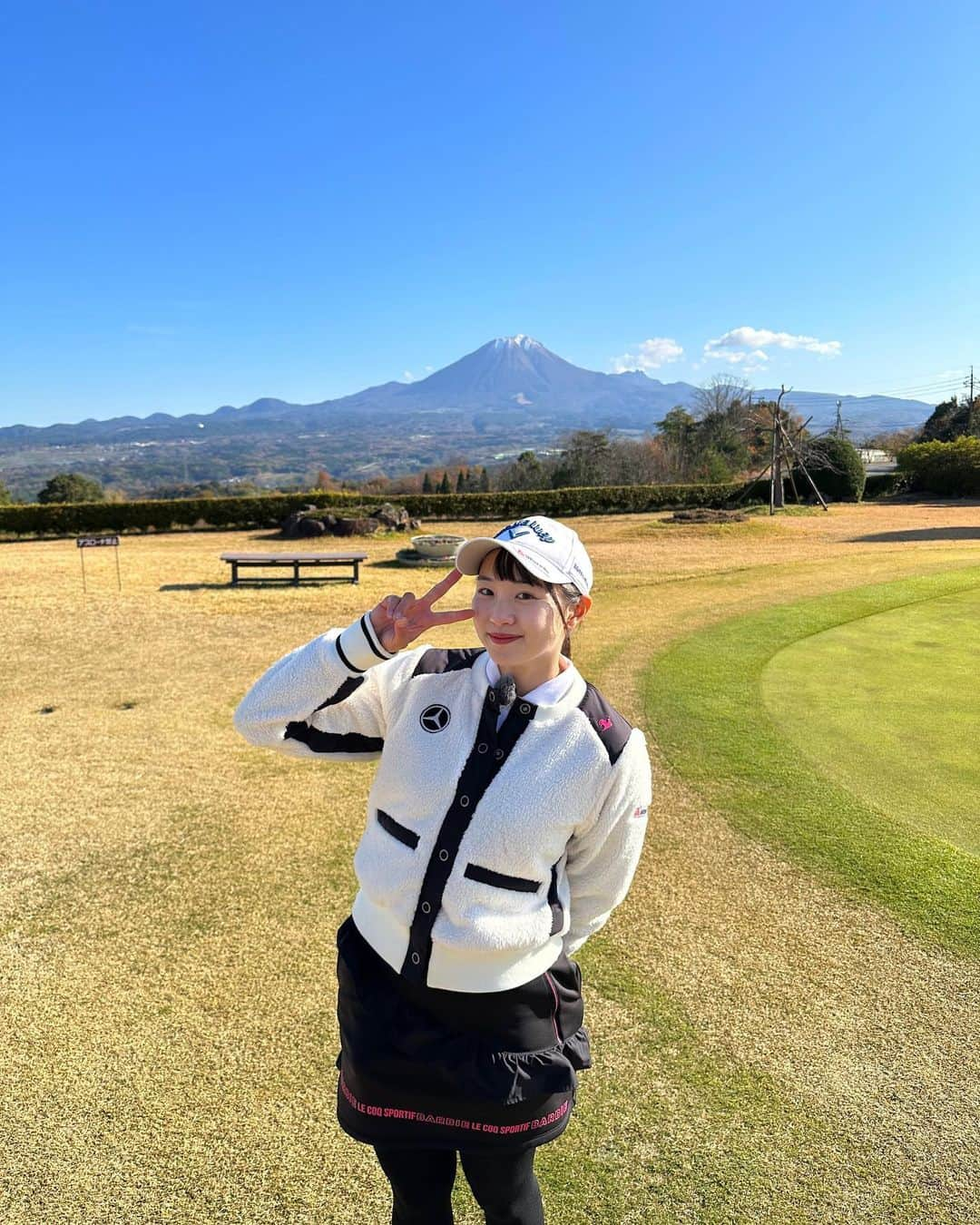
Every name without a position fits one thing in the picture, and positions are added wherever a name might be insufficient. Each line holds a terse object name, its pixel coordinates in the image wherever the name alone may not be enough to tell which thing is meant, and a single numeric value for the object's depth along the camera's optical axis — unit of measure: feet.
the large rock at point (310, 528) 73.61
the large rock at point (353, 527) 73.77
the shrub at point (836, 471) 103.50
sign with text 39.40
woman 5.54
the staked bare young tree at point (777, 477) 90.62
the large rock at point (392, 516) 79.10
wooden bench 47.16
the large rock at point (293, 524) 74.64
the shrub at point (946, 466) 107.76
